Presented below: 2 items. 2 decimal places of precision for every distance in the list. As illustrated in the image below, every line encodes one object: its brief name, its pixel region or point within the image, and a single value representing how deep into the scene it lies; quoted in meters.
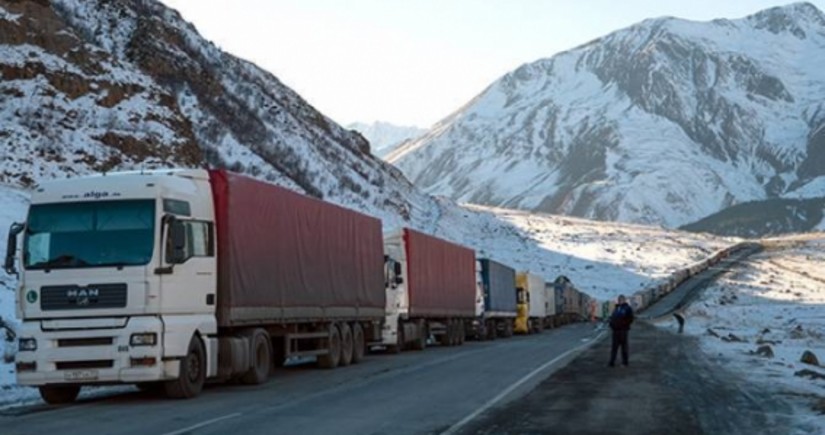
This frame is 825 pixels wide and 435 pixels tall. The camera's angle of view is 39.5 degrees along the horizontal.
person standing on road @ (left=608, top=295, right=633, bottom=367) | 26.06
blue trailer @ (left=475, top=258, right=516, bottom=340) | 49.88
